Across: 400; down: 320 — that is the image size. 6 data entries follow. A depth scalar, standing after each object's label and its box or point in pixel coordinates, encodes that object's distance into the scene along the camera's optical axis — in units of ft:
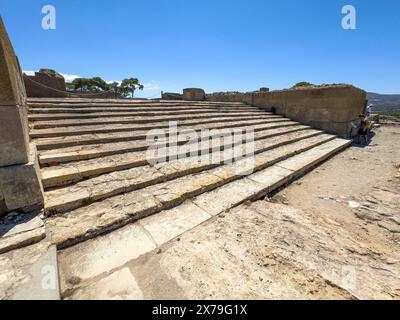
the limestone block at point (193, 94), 40.19
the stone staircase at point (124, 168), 7.31
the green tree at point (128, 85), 112.47
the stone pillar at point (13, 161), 6.02
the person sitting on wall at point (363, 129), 24.34
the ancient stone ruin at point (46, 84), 22.06
